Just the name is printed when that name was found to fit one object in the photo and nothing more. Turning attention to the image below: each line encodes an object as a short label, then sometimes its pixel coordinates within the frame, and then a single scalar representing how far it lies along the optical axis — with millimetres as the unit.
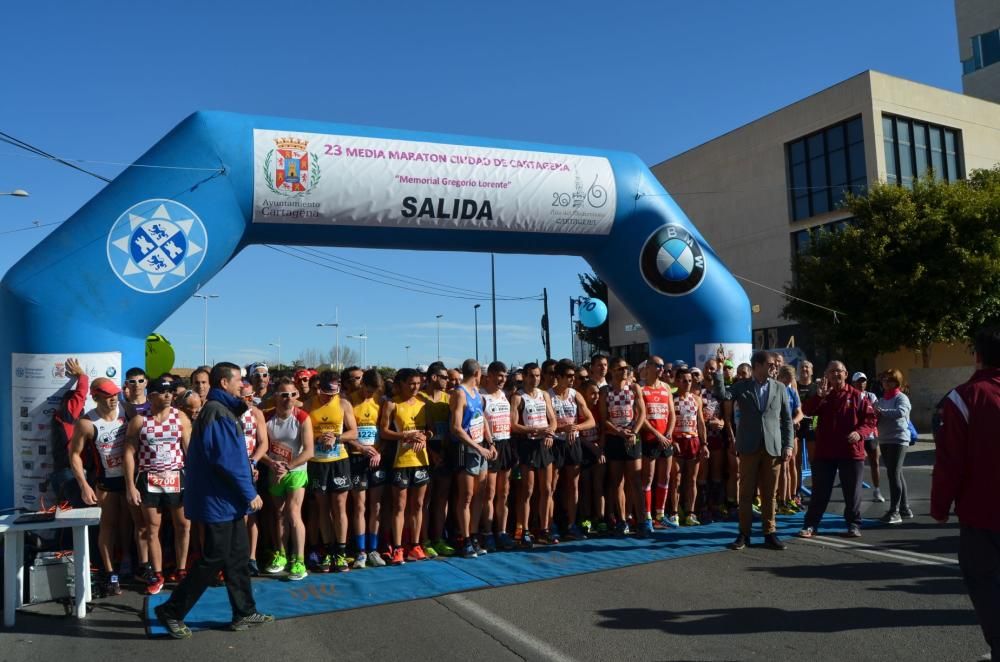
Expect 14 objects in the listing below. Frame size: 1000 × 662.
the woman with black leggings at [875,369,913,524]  8078
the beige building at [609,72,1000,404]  24891
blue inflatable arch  7016
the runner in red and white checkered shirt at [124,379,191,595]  5770
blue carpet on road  5379
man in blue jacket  4746
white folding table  5105
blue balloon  14219
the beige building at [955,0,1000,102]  39031
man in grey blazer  6809
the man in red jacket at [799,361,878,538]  7219
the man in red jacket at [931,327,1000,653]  3443
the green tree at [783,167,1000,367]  17828
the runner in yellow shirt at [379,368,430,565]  6688
